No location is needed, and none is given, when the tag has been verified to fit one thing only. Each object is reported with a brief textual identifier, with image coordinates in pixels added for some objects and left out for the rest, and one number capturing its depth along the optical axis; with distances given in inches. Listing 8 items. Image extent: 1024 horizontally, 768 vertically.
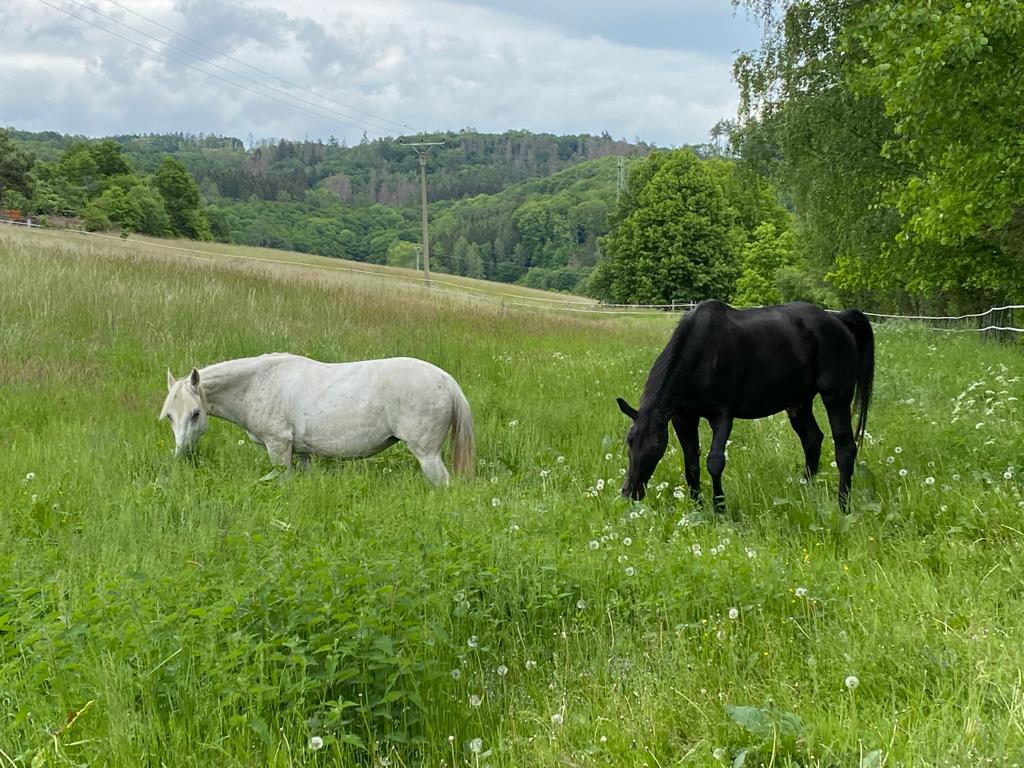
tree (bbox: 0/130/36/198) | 2704.2
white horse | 295.4
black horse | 265.3
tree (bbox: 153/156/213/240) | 3540.8
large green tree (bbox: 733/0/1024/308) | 454.9
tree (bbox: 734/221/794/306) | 2433.6
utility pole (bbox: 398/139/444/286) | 1941.4
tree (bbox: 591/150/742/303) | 2316.7
